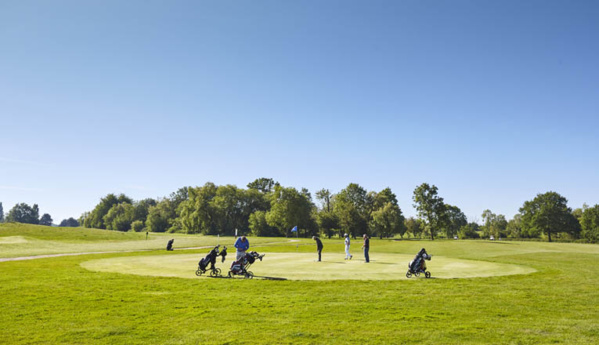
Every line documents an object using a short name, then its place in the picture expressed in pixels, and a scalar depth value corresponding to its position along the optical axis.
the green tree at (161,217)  155.12
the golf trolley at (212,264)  21.58
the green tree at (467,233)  139.25
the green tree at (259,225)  119.81
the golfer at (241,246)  21.81
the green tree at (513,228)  152.99
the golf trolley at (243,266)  21.08
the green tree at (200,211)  122.88
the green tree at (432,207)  109.12
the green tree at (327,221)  119.90
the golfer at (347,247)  32.21
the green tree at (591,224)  104.25
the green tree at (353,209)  116.69
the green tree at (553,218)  114.62
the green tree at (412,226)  160.38
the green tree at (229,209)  126.06
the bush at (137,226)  157.25
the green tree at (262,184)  158.25
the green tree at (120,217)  168.25
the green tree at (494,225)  153.50
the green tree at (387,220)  110.62
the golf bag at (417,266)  20.73
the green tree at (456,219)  168.38
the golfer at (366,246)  29.39
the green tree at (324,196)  147.80
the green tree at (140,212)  173.75
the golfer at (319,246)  29.35
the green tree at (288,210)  109.50
